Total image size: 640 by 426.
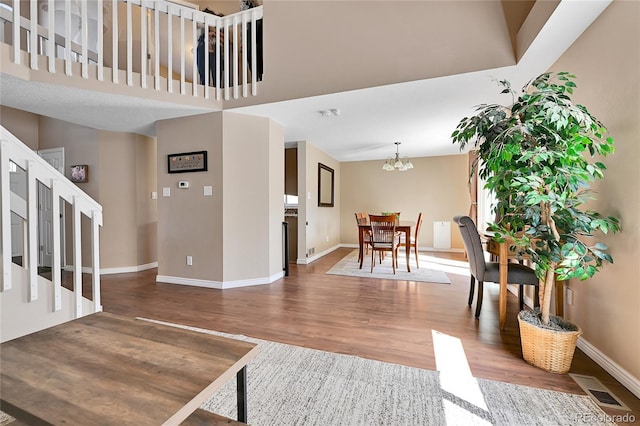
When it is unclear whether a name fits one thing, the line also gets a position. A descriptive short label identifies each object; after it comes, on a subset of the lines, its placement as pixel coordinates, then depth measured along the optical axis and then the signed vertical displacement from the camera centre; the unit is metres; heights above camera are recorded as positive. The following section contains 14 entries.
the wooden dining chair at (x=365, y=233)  4.55 -0.46
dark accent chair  2.23 -0.54
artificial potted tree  1.54 +0.12
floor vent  1.40 -1.03
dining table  4.28 -0.39
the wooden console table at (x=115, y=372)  0.65 -0.50
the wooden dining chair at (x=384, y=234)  4.14 -0.44
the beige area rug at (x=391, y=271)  3.89 -1.03
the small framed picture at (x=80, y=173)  4.27 +0.53
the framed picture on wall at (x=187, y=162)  3.54 +0.59
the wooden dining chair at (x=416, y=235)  4.55 -0.49
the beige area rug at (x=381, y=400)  1.30 -1.03
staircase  1.78 -0.38
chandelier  5.22 +0.80
